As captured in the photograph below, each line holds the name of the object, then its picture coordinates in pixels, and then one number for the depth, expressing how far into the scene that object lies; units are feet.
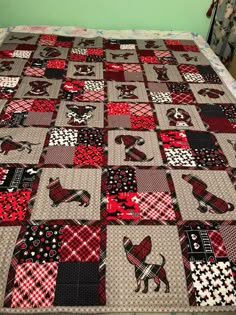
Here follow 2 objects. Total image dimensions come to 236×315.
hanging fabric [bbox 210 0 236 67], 9.00
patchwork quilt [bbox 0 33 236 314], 3.18
